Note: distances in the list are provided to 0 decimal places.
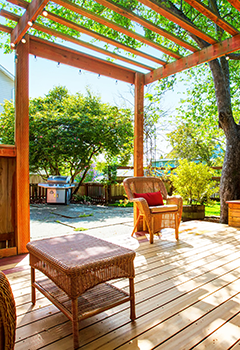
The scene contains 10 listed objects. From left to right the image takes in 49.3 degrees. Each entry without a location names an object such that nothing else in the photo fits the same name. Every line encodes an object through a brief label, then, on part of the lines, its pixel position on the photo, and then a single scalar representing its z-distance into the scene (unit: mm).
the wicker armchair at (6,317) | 951
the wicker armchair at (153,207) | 3506
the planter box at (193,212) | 5598
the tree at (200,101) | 6852
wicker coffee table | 1437
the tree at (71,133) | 8984
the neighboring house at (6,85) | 11195
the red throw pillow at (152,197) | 3818
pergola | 2688
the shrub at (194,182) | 5566
